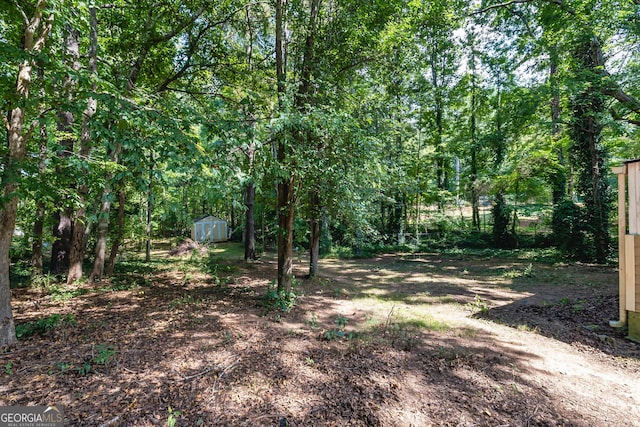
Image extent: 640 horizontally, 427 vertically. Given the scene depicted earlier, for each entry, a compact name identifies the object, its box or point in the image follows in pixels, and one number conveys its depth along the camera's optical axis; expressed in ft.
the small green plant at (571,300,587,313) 18.11
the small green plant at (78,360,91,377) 9.42
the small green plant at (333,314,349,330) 15.43
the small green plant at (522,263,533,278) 31.27
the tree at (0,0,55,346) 10.85
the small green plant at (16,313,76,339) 12.27
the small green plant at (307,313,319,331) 14.98
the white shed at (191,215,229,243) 67.87
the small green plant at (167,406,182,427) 7.57
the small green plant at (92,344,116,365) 10.14
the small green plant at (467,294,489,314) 19.02
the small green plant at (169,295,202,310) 17.52
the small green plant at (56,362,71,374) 9.52
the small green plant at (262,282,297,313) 17.35
